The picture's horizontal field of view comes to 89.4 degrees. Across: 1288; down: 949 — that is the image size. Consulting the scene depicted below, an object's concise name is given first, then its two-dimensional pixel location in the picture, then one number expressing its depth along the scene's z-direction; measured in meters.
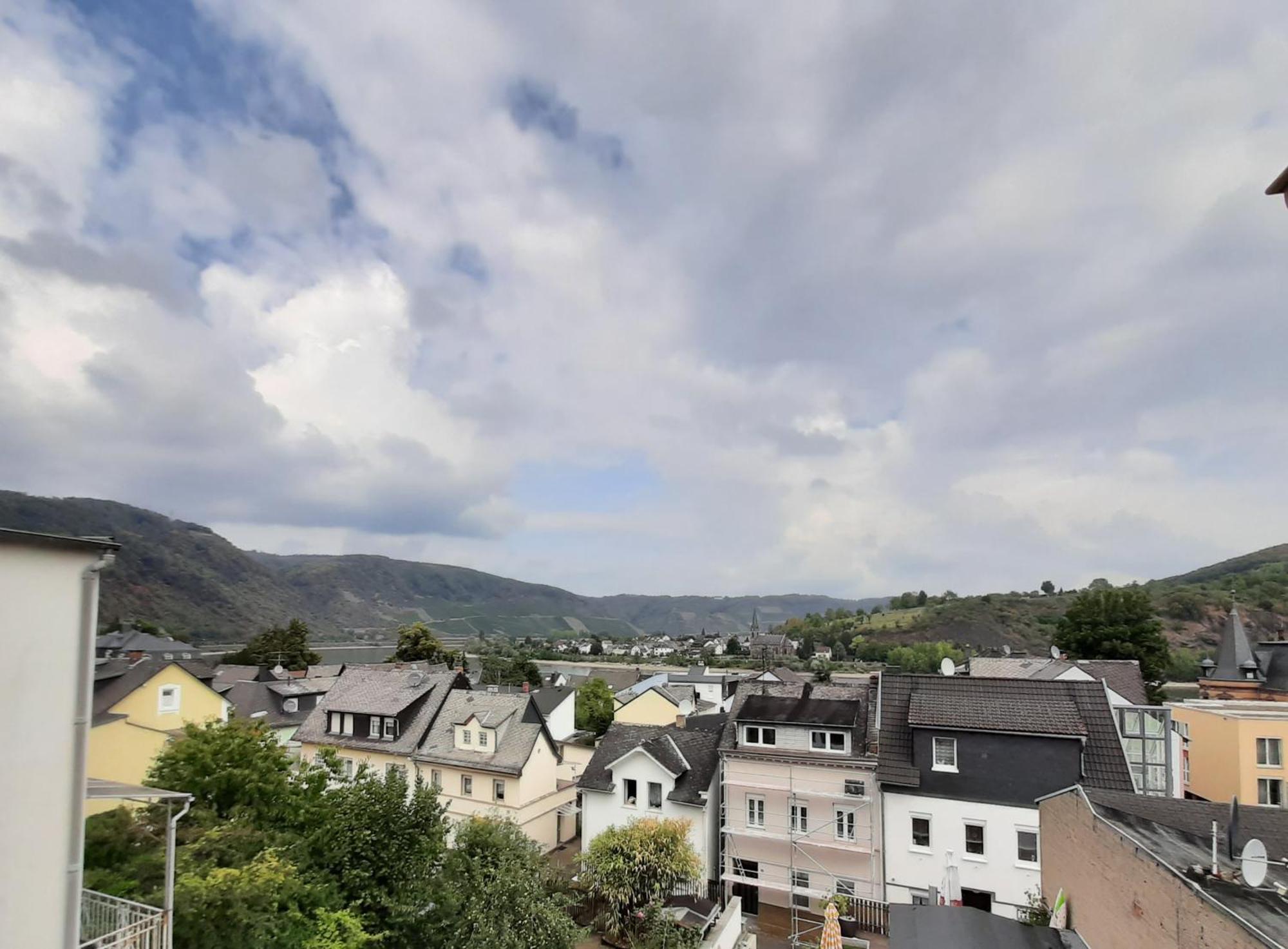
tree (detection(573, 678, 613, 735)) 62.06
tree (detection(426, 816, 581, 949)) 16.94
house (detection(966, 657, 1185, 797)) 25.10
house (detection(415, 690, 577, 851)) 33.25
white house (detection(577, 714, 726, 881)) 29.66
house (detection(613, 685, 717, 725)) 56.00
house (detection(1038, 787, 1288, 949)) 9.30
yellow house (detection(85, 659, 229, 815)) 25.23
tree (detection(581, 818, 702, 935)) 25.03
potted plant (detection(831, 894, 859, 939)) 25.38
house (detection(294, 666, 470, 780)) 37.66
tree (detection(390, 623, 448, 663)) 92.75
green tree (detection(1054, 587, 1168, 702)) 59.91
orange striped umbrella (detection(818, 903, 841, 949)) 18.31
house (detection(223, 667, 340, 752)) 49.28
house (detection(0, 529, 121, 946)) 6.93
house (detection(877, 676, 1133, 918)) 24.69
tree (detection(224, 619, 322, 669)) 91.31
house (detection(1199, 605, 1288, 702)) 56.16
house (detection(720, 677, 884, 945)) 27.03
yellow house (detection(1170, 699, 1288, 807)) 33.81
